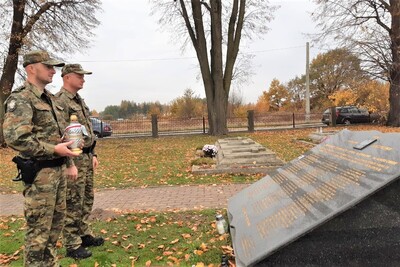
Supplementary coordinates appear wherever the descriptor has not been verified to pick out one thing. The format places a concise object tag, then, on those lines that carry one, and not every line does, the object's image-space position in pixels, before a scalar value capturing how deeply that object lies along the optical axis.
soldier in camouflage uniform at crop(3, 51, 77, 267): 3.22
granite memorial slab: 2.92
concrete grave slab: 9.22
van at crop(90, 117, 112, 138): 26.51
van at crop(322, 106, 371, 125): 28.50
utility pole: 32.00
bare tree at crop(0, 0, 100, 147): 18.45
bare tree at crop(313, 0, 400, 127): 21.70
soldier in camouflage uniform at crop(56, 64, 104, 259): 4.19
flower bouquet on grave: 11.78
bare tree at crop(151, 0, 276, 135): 21.31
